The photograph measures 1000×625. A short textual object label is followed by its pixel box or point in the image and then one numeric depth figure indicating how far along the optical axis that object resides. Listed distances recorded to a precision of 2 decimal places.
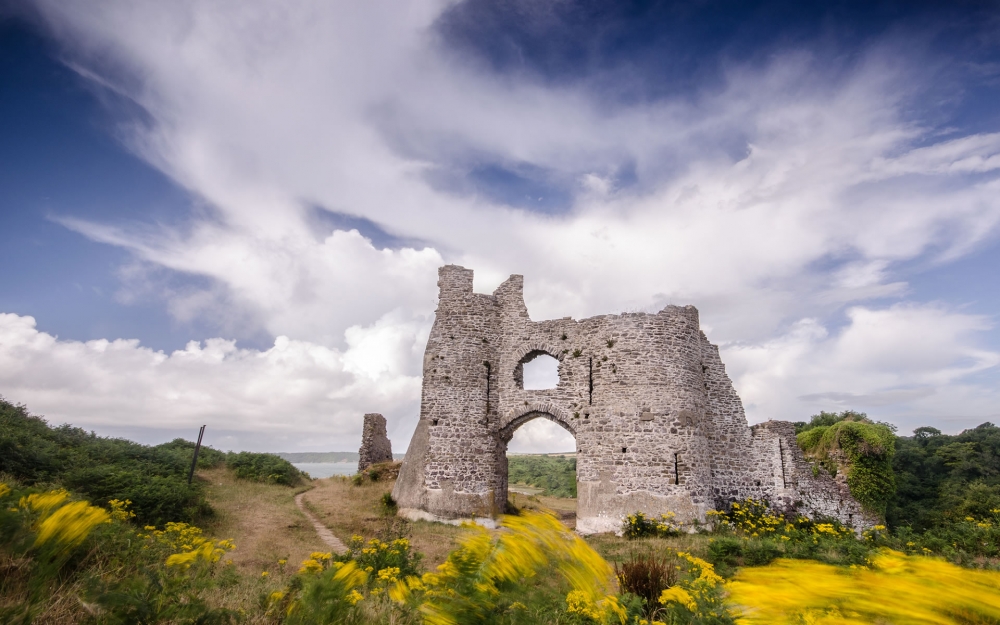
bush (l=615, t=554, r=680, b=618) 6.15
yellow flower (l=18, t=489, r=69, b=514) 2.80
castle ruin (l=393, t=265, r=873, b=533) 16.98
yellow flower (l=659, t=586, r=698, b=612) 3.19
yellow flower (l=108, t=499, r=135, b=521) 7.73
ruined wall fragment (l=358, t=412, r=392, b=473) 26.69
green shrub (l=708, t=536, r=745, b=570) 10.36
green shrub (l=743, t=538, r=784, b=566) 9.92
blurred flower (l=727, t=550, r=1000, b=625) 1.52
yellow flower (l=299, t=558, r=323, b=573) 4.05
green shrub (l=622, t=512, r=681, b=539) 15.23
